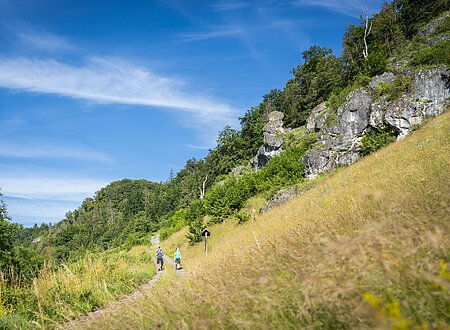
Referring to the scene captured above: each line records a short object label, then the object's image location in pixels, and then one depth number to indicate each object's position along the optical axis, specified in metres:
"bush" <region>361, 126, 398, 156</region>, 29.27
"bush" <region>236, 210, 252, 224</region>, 30.78
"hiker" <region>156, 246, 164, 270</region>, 22.06
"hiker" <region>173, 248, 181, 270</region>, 21.53
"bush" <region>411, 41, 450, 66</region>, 28.00
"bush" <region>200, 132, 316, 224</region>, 36.06
